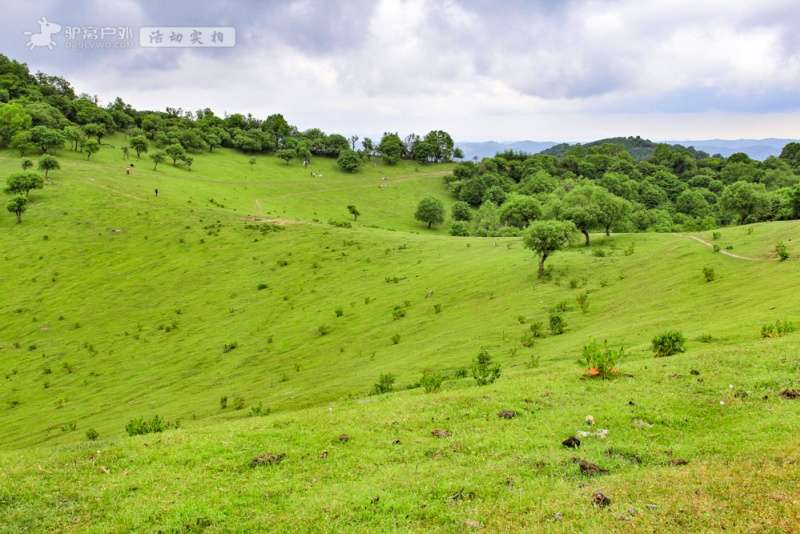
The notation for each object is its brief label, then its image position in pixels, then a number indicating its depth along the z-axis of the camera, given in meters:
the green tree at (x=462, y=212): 123.25
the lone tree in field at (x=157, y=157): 110.06
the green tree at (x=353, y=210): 106.91
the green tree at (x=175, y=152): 117.62
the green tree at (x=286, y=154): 152.88
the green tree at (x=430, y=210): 116.19
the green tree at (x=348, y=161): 157.38
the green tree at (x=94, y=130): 121.12
